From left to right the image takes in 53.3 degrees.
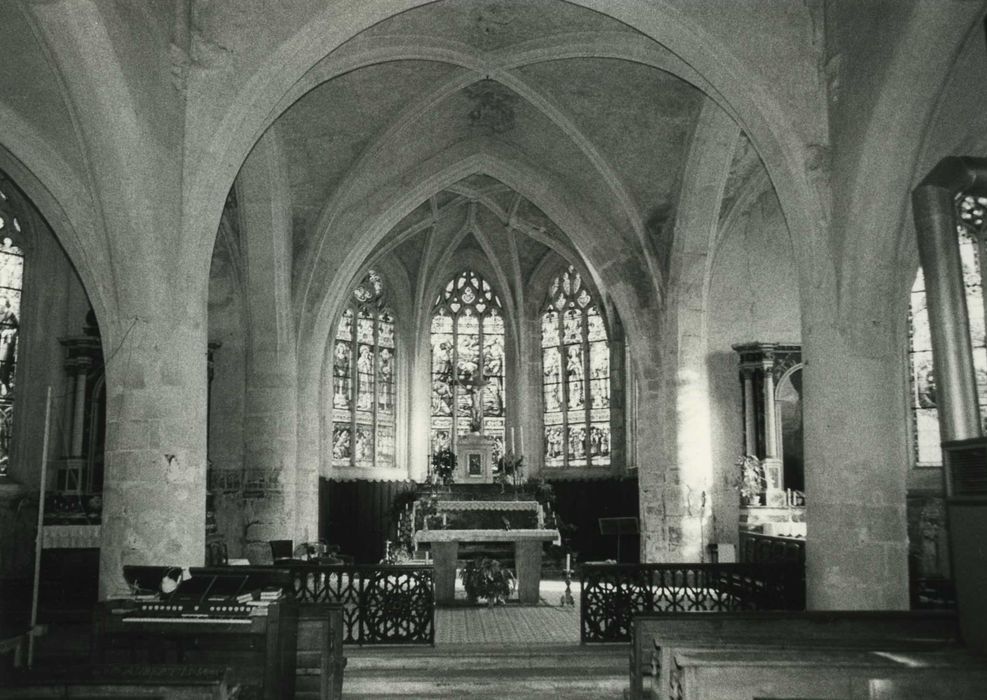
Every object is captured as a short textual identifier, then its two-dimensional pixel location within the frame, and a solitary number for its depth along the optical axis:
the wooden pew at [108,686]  4.78
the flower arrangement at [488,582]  13.80
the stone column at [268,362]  15.80
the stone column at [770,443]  16.28
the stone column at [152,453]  9.73
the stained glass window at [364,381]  22.27
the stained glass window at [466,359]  23.86
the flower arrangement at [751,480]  16.22
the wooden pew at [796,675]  4.99
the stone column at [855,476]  9.67
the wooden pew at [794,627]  6.84
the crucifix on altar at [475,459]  18.20
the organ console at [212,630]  6.60
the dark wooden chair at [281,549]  14.15
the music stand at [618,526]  16.77
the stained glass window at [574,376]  22.56
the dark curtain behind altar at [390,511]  21.19
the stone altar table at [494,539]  13.55
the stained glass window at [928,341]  14.87
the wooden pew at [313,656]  7.40
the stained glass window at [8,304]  15.67
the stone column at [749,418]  16.59
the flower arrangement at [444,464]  17.83
